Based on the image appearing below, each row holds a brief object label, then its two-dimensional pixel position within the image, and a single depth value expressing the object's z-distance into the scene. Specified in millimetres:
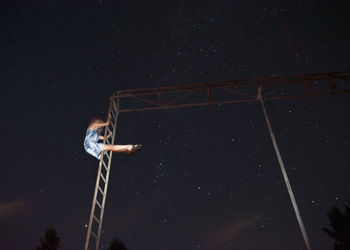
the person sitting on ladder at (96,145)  6191
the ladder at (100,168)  5320
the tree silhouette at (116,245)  25441
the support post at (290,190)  5522
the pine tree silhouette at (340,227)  21172
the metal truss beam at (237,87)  7848
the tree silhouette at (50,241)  23797
